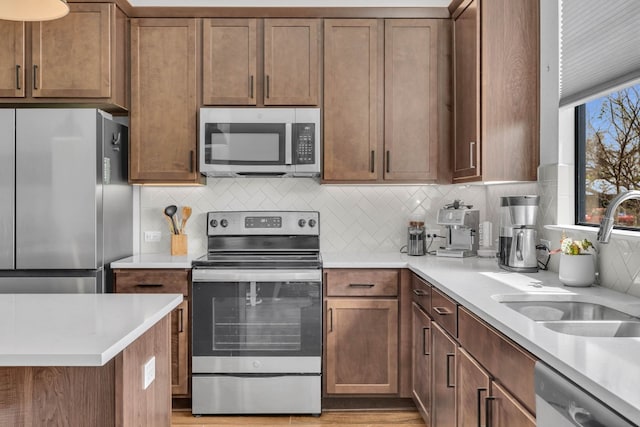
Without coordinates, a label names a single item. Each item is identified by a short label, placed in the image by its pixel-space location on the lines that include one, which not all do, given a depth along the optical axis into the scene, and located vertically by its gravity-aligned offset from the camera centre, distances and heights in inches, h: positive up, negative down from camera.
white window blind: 78.1 +28.1
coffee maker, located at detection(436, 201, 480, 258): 123.6 -5.5
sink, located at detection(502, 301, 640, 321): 72.1 -15.1
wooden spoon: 135.0 -2.2
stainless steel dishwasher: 38.8 -16.8
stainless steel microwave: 123.7 +17.0
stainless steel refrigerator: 111.9 +2.4
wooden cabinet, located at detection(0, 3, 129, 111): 118.0 +35.5
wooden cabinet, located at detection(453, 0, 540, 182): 105.4 +25.4
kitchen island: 49.1 -18.6
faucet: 61.1 -1.0
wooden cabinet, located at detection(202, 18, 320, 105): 124.6 +37.0
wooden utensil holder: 134.0 -10.3
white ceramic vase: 81.6 -10.2
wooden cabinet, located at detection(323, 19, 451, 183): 125.1 +28.6
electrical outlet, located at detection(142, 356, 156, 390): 60.9 -20.9
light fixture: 70.0 +28.5
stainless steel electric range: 113.7 -30.6
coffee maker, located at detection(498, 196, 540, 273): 97.8 -5.4
